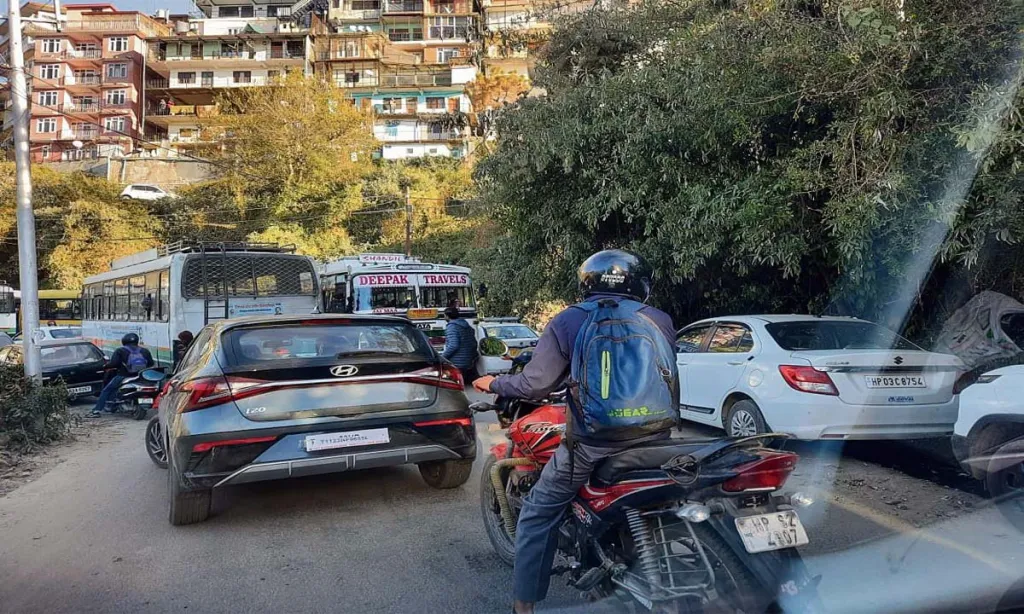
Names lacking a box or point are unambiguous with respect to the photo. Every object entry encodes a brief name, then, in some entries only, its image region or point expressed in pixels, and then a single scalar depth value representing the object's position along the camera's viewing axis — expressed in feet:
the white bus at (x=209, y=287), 44.24
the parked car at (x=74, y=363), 42.63
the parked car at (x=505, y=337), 43.97
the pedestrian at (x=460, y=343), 34.22
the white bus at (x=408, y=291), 50.62
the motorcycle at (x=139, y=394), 22.17
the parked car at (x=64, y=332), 62.85
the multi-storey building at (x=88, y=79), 202.59
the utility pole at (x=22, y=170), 37.37
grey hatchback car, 14.89
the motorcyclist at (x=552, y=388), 9.93
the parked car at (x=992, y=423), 15.15
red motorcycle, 8.59
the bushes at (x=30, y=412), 26.71
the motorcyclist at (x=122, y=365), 38.32
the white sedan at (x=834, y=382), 19.48
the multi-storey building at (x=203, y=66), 208.23
